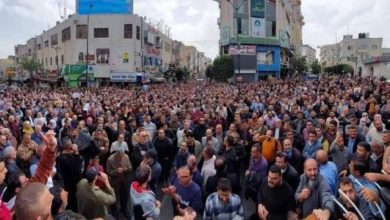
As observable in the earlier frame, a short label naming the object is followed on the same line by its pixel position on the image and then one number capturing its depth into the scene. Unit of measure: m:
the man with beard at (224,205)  5.28
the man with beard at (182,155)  8.55
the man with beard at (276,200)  5.38
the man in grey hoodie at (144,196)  5.32
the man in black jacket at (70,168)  7.71
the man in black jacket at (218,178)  6.82
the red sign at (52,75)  58.94
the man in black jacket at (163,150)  10.12
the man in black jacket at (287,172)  6.73
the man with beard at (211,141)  9.59
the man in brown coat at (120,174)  8.07
